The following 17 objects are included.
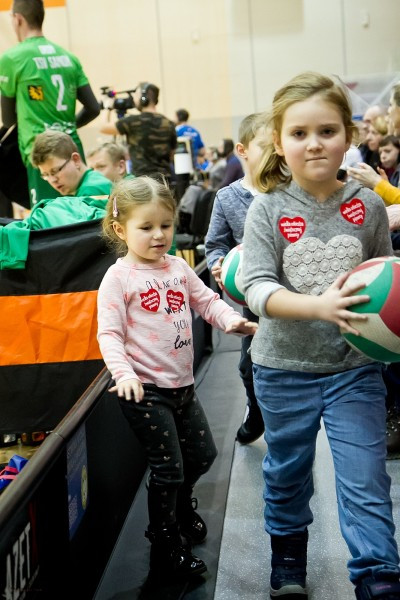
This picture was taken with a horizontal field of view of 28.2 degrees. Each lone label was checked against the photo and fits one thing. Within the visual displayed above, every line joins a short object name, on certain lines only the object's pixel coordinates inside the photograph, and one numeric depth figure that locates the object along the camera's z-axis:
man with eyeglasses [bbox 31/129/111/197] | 4.29
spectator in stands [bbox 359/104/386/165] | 7.37
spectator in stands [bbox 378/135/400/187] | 6.04
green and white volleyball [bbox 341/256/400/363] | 1.98
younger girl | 2.68
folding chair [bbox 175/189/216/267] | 8.30
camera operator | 7.23
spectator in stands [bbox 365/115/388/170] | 7.39
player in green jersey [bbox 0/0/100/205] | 5.56
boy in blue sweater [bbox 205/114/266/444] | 3.53
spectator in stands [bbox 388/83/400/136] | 3.96
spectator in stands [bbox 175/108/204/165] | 11.95
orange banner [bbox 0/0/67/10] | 14.27
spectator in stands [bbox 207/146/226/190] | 13.20
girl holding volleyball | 2.12
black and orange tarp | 3.70
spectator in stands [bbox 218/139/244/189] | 11.74
